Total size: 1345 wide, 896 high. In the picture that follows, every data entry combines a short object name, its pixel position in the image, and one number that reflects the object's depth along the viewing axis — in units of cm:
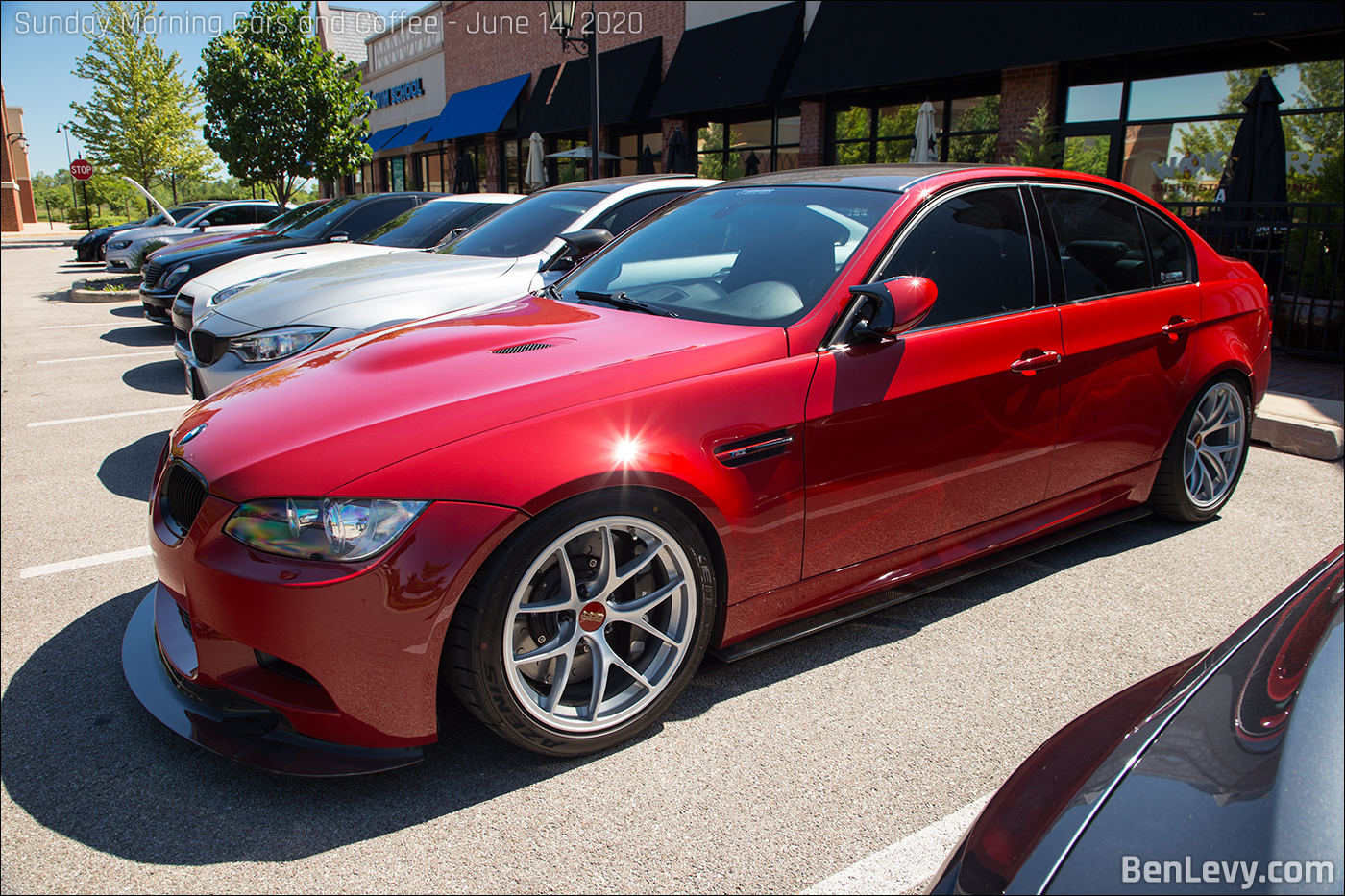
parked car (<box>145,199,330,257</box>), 1177
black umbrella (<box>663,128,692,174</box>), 1828
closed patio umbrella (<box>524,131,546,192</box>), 1877
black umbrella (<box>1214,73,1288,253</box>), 942
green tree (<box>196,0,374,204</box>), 2402
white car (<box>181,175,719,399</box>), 523
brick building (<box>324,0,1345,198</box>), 1106
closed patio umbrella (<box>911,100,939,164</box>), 1333
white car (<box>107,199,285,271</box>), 1723
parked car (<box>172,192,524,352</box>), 723
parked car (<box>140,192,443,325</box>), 1019
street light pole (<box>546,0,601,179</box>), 1173
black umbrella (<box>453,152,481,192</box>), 2653
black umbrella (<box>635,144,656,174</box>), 2080
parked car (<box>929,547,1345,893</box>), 110
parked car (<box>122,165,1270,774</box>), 225
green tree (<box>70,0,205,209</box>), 3650
